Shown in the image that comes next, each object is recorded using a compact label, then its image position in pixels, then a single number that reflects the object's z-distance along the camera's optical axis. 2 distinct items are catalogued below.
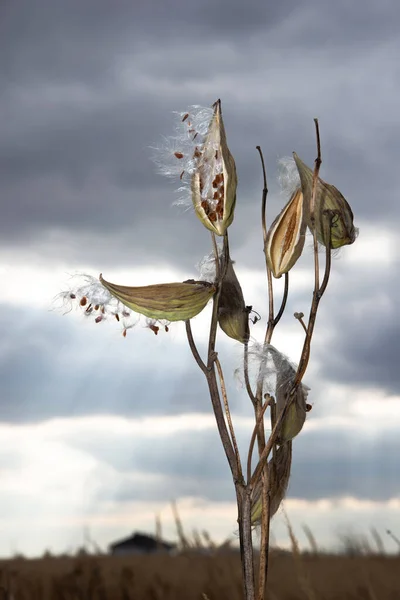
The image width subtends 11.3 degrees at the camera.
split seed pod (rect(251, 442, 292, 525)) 1.47
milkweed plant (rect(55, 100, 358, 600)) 1.45
